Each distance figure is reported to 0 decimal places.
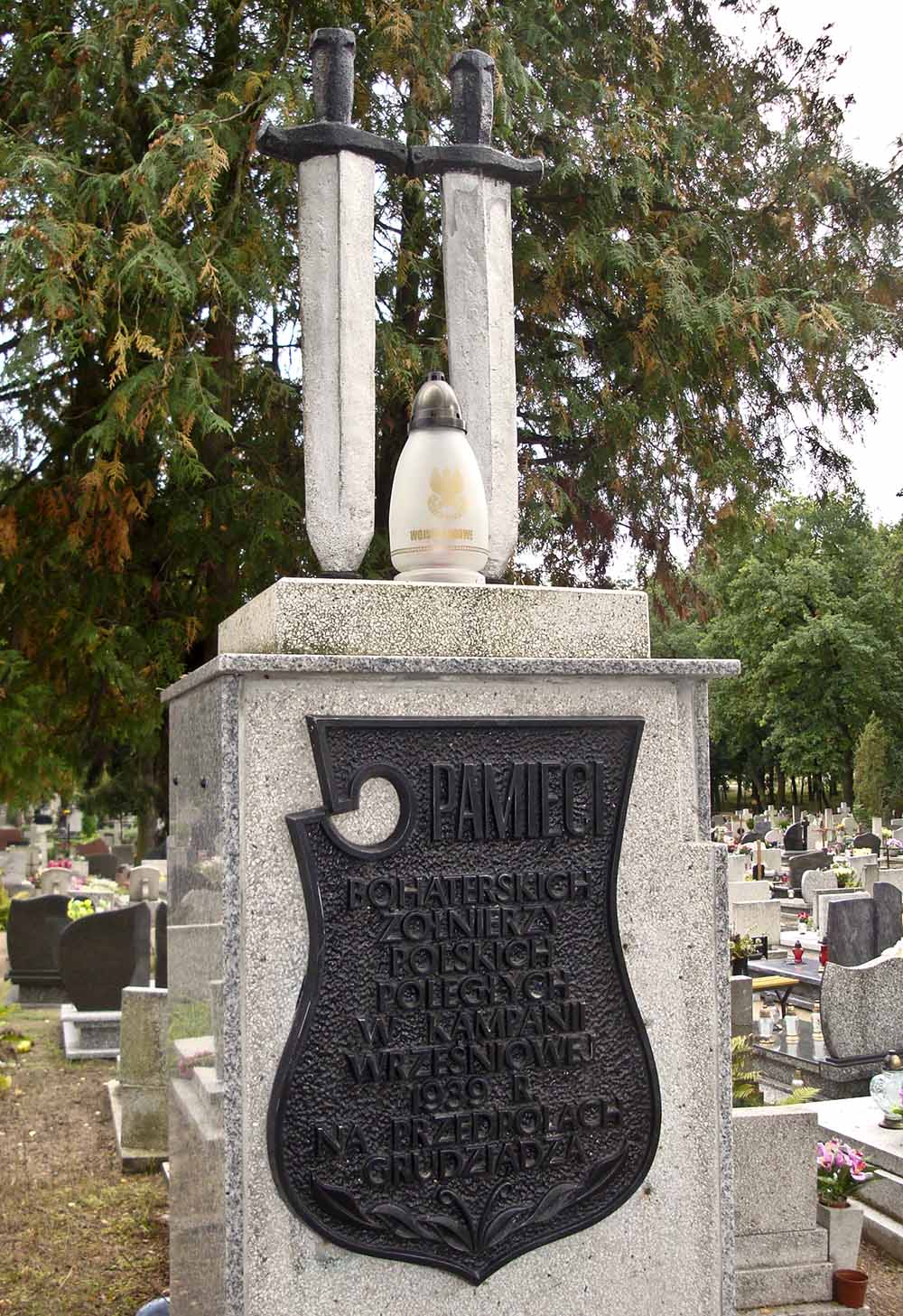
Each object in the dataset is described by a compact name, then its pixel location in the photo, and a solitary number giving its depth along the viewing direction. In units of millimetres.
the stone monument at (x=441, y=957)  3031
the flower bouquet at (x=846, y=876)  17281
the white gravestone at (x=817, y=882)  17297
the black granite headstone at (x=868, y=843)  24828
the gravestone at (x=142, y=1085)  6520
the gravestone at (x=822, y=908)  13984
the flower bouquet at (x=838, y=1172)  5066
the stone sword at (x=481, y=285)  3866
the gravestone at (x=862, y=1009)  8492
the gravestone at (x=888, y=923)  10515
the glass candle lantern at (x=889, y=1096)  6383
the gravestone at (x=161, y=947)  8453
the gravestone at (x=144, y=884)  16266
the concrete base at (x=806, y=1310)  4566
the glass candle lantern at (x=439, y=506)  3488
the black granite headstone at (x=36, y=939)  11266
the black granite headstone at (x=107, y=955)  9430
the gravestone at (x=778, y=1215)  4637
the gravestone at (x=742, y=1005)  9023
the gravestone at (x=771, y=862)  23033
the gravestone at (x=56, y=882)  16078
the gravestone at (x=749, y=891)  15812
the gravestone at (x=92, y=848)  24672
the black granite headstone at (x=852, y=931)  10195
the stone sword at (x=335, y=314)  3562
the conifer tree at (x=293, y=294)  6484
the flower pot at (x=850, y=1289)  4664
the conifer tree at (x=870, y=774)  33969
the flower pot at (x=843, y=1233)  4844
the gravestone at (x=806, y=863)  19734
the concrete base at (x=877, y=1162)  5629
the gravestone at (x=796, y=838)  27500
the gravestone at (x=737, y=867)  19688
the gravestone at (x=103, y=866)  20438
